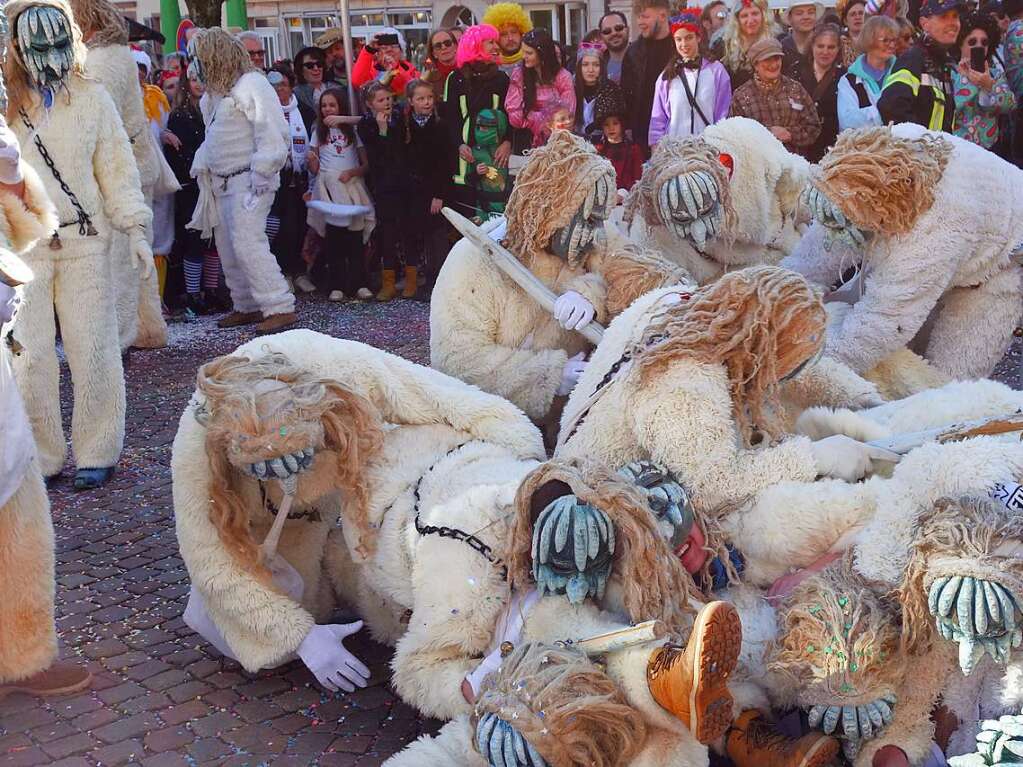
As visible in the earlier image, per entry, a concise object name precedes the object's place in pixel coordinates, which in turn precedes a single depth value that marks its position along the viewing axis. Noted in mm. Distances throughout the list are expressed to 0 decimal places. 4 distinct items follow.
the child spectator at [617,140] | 7855
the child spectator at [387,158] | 9078
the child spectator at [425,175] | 8969
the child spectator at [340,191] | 9344
